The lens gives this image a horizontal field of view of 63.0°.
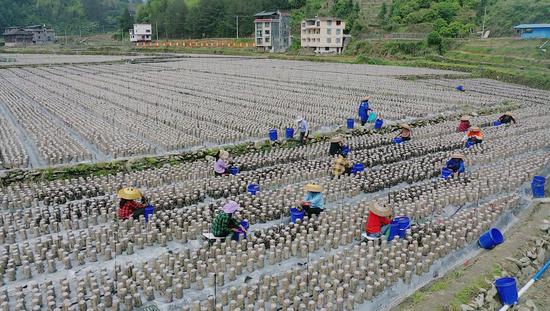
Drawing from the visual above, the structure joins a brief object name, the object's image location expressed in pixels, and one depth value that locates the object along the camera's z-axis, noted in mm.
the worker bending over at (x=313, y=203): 8477
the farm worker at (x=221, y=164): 10609
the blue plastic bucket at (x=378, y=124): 15848
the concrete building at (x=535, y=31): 40625
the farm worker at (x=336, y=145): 12203
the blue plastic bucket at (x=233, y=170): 10866
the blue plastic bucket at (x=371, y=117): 16297
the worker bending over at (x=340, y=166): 10609
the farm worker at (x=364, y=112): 15781
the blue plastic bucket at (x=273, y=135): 13883
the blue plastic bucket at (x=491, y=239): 7476
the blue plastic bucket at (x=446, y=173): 10734
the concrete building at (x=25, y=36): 76194
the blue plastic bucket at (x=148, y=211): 8336
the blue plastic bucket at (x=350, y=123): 15703
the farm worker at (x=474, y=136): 13430
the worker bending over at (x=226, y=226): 7262
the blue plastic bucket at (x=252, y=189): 9719
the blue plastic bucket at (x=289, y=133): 14258
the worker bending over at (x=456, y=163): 10755
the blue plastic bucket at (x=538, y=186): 9734
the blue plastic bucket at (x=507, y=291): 6109
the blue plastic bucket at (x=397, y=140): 14036
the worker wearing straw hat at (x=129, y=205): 7965
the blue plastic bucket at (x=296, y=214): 8414
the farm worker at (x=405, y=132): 14023
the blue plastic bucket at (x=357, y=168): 11183
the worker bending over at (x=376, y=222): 7527
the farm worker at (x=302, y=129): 13734
